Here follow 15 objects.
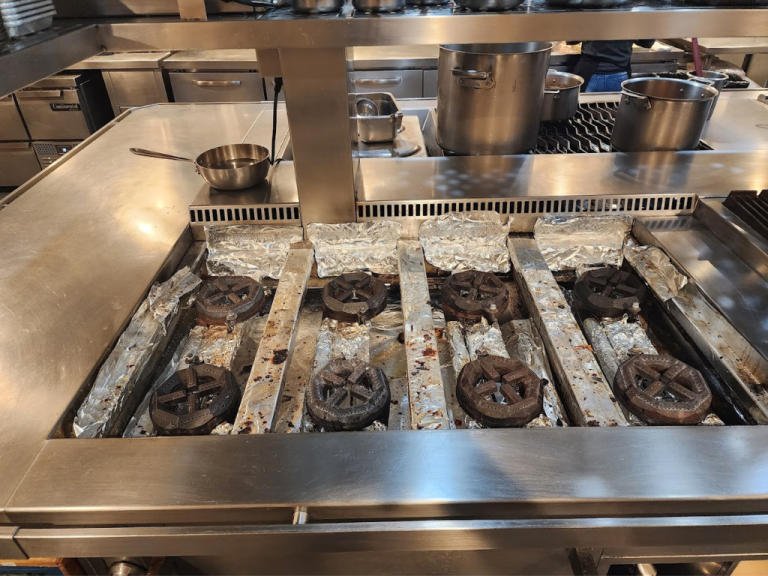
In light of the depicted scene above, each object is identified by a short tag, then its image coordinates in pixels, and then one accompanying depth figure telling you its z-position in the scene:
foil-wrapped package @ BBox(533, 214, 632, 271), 1.31
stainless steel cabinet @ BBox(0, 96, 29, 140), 3.65
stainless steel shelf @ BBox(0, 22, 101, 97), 0.76
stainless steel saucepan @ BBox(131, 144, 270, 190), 1.40
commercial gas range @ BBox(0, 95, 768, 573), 0.75
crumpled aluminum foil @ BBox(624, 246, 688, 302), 1.14
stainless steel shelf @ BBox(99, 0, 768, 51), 0.98
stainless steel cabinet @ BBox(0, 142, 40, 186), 3.85
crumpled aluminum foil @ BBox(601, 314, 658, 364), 1.05
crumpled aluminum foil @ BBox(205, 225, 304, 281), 1.31
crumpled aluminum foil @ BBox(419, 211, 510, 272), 1.29
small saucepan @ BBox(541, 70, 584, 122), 1.82
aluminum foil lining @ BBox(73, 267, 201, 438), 0.89
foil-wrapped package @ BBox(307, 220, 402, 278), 1.30
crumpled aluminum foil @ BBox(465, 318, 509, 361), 1.06
